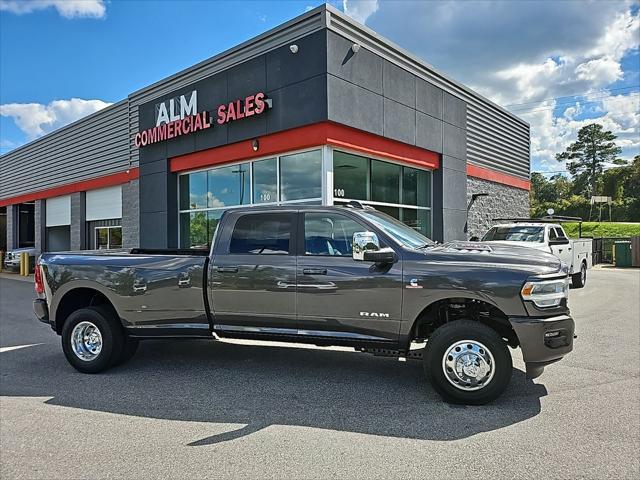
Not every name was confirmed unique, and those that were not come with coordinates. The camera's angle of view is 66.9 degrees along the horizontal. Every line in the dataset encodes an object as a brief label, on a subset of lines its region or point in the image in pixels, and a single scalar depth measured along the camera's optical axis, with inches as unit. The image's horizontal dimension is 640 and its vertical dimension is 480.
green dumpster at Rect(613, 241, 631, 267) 933.2
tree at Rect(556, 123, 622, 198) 3361.2
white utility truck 496.7
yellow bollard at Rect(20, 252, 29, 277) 880.3
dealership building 455.5
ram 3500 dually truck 182.5
